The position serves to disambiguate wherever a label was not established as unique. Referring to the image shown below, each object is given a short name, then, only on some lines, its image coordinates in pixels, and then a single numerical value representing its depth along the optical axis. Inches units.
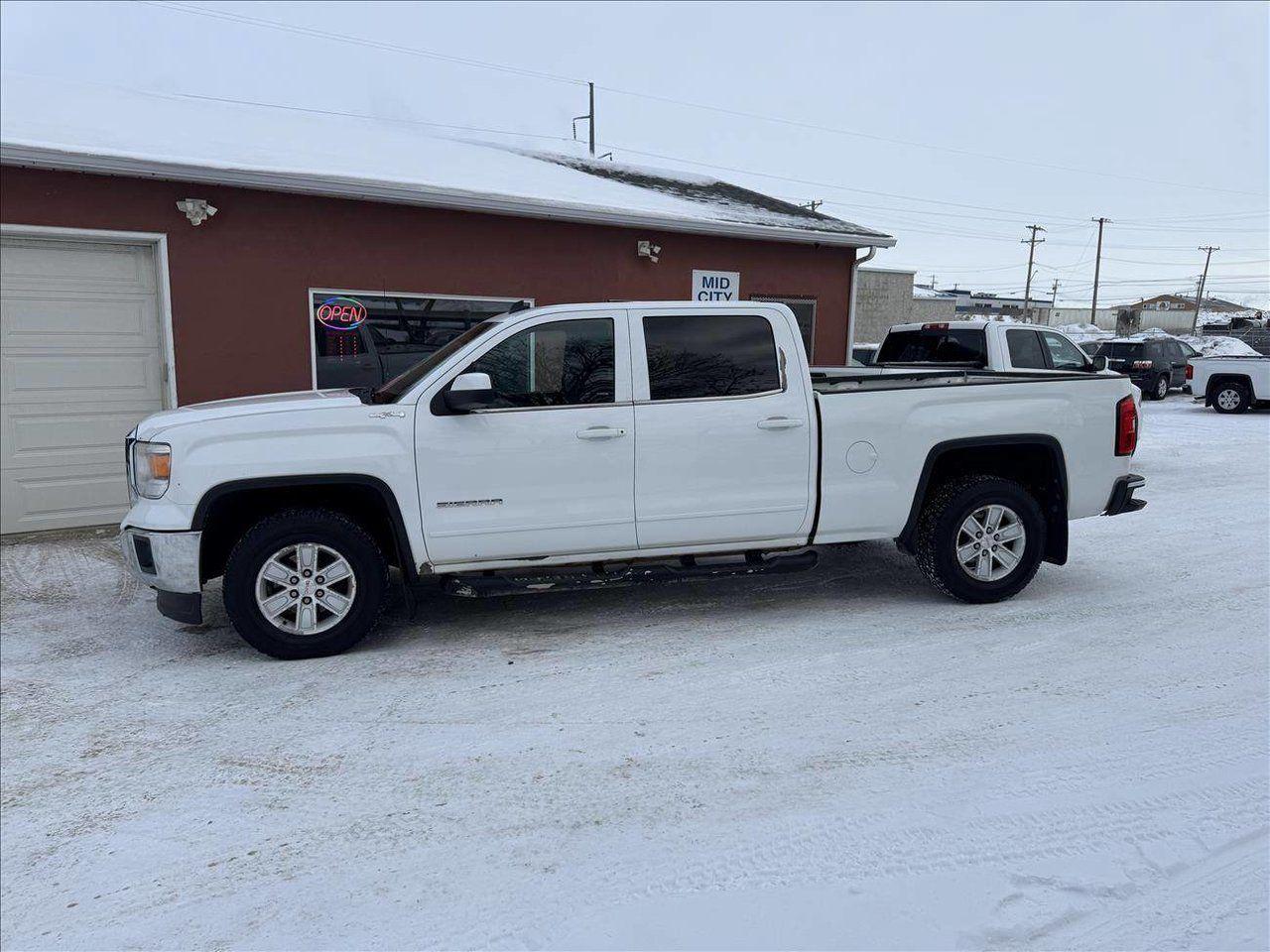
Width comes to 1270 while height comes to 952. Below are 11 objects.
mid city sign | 479.5
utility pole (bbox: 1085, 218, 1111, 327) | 2331.7
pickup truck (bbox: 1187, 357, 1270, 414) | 764.6
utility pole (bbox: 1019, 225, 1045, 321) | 2596.0
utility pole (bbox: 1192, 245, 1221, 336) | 3034.0
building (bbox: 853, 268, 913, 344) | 1684.3
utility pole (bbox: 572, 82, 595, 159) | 1664.6
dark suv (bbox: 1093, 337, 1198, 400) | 928.9
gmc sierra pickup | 194.5
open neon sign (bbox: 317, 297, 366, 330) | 378.0
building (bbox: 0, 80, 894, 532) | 319.3
